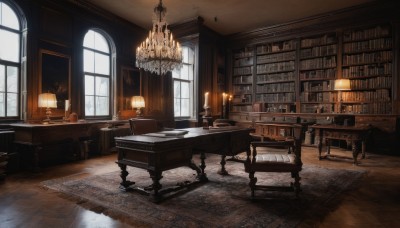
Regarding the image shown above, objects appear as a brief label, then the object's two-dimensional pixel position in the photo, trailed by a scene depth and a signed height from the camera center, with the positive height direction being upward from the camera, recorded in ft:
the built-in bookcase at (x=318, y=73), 20.61 +3.85
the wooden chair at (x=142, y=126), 13.12 -0.65
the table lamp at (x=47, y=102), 15.58 +0.68
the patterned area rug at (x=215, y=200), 8.14 -3.31
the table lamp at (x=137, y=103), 22.30 +0.91
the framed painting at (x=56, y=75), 16.98 +2.62
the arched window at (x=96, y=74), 20.36 +3.25
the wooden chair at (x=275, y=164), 9.77 -1.90
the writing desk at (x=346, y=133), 16.39 -1.22
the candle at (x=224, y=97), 27.96 +1.80
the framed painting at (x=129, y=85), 22.58 +2.60
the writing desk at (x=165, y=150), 9.51 -1.53
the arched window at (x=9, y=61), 15.35 +3.16
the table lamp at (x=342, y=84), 20.29 +2.42
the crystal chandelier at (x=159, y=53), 13.28 +3.16
